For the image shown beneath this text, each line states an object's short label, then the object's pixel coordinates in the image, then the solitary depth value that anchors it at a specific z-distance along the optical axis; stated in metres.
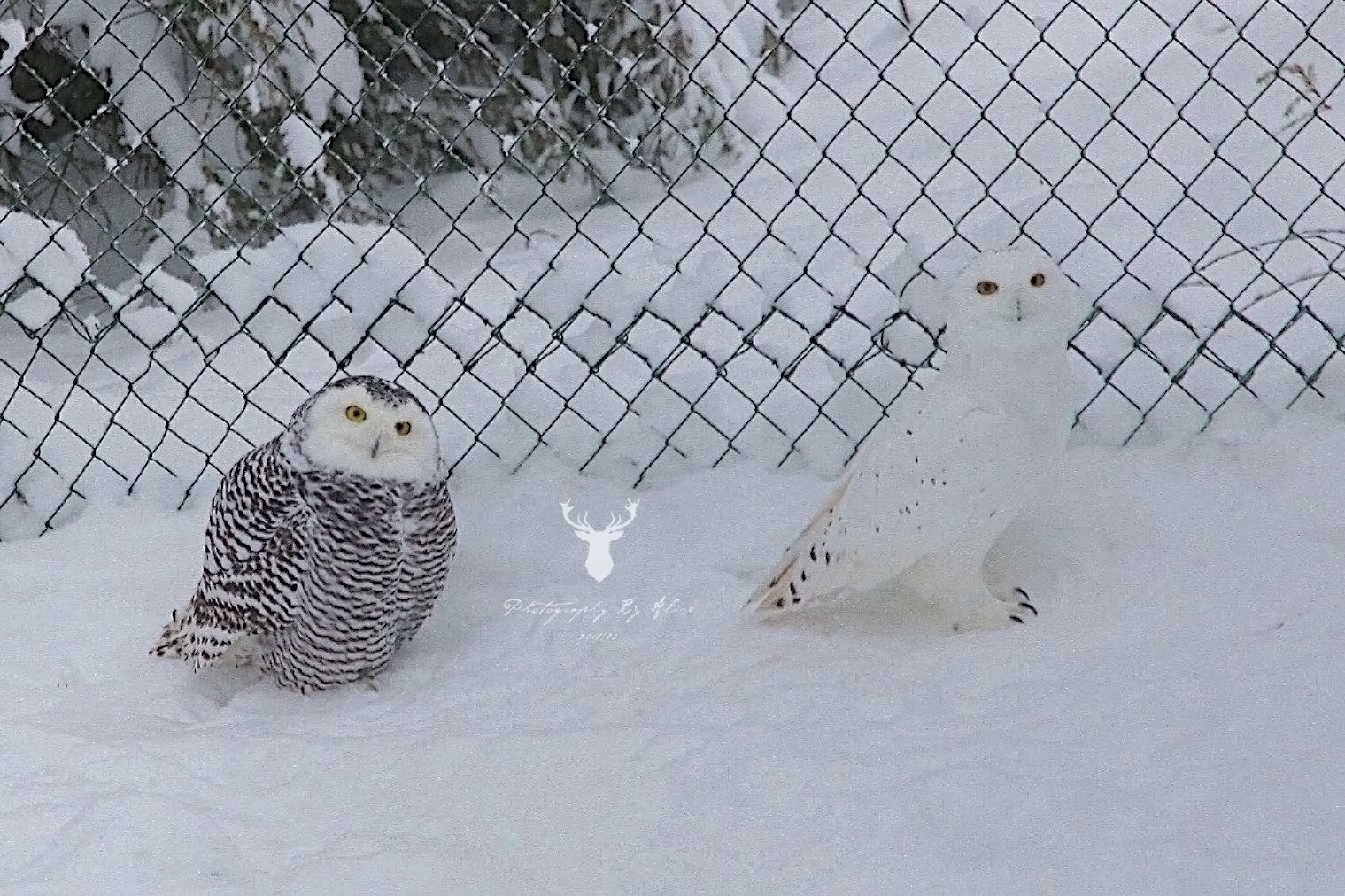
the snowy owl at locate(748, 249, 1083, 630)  4.84
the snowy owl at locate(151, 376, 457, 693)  4.94
